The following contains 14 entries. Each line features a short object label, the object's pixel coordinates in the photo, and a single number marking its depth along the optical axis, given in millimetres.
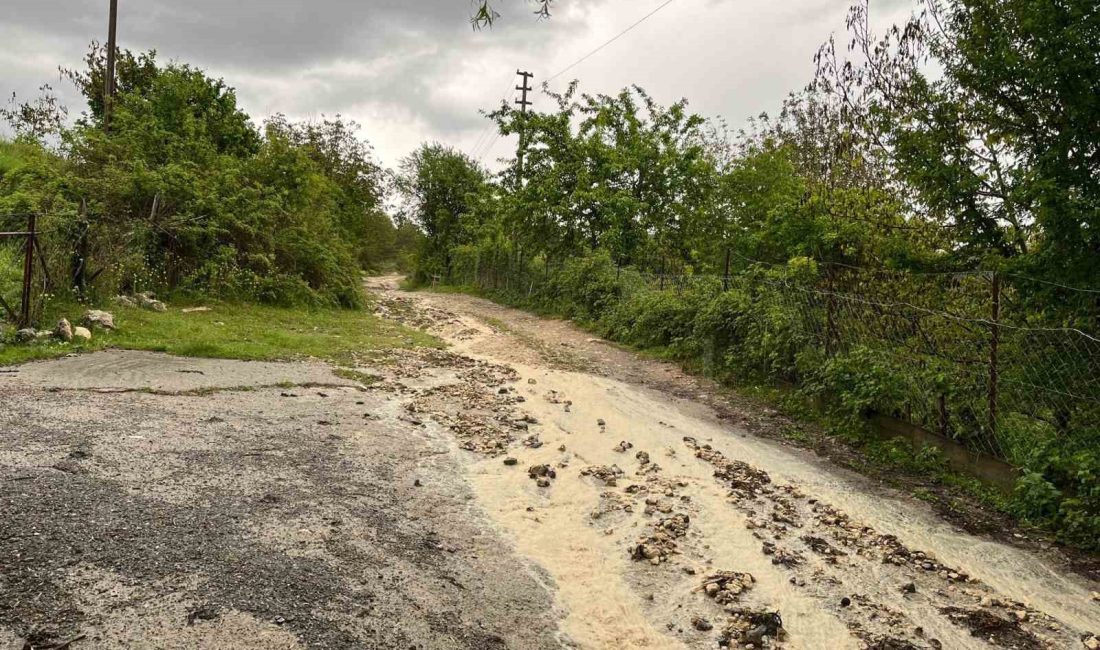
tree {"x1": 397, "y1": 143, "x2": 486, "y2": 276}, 39506
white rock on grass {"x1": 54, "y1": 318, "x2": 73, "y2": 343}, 9219
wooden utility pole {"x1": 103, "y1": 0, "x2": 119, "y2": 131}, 17188
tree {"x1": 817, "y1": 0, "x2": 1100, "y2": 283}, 5426
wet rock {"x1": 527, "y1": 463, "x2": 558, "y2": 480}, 5926
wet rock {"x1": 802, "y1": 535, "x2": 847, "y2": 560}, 4586
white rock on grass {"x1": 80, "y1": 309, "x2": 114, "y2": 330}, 10047
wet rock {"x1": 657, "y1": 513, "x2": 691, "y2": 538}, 4844
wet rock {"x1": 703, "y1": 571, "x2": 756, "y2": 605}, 3928
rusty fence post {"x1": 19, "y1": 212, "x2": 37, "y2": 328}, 9234
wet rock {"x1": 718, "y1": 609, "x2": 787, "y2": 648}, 3496
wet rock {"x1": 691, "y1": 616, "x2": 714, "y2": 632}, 3615
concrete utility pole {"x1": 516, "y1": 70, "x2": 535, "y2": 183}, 31469
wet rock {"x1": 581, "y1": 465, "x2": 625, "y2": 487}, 5875
